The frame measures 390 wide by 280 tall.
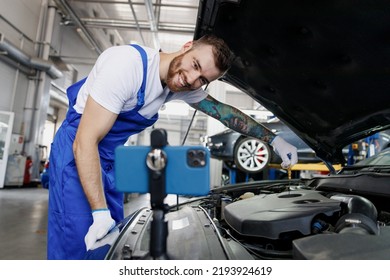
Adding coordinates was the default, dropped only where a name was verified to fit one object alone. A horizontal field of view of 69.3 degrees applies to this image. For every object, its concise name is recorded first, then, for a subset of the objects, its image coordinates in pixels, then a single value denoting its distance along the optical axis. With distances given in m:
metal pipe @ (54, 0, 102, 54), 5.63
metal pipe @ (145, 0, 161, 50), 4.94
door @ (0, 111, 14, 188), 5.77
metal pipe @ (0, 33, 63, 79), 5.41
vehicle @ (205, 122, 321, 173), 4.24
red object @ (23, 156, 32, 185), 6.37
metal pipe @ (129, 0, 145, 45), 5.33
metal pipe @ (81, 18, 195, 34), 5.91
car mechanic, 0.91
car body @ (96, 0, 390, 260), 0.69
